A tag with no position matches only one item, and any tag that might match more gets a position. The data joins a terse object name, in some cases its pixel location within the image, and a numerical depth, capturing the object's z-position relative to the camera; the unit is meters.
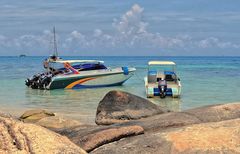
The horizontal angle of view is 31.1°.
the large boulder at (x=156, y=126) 5.75
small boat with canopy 24.90
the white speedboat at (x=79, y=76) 32.16
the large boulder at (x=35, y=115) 13.52
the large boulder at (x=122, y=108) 10.77
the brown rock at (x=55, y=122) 10.42
